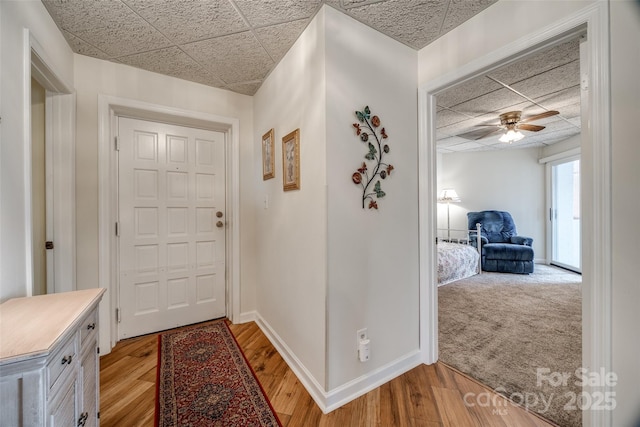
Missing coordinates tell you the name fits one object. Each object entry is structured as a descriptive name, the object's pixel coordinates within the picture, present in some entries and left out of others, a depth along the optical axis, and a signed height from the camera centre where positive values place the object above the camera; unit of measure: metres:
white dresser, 0.67 -0.46
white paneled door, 2.18 -0.11
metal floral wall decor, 1.54 +0.36
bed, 3.58 -0.74
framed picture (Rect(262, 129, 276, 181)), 2.08 +0.50
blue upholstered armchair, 4.23 -0.57
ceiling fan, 2.97 +1.12
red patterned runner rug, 1.36 -1.11
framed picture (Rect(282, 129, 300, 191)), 1.69 +0.38
